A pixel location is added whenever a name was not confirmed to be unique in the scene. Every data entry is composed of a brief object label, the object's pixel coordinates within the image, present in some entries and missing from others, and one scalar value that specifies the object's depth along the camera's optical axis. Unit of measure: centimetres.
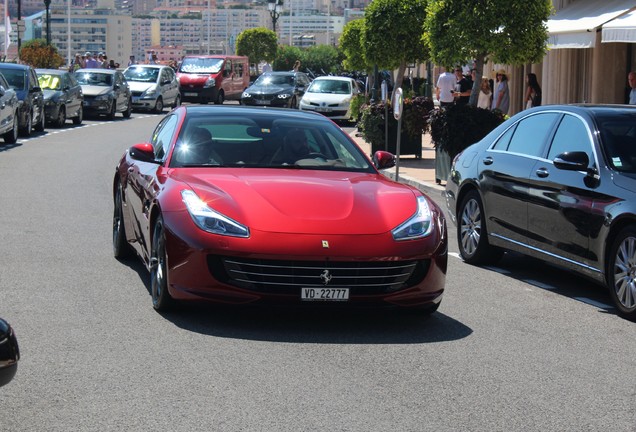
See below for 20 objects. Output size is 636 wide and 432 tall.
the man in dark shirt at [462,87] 2762
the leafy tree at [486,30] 2133
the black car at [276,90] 4550
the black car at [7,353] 456
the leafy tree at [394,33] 2894
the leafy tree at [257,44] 9062
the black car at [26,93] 2967
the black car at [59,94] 3375
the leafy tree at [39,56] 6131
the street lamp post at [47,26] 6409
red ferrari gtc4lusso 784
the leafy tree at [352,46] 4050
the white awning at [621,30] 2266
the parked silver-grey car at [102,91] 3931
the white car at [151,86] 4519
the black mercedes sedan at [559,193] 909
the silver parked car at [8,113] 2627
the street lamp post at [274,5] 6488
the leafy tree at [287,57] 10650
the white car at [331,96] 4128
